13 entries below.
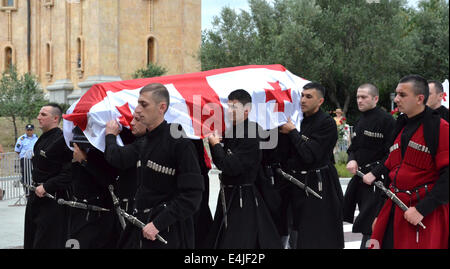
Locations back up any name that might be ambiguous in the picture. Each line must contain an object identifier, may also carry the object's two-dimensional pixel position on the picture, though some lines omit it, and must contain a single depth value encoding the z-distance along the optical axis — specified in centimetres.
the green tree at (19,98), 3256
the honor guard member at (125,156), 552
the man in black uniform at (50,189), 662
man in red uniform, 432
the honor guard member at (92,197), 616
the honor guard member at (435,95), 657
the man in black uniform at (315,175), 655
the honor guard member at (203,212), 645
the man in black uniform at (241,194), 579
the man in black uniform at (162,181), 441
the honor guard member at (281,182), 676
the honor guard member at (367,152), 721
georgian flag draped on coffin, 618
